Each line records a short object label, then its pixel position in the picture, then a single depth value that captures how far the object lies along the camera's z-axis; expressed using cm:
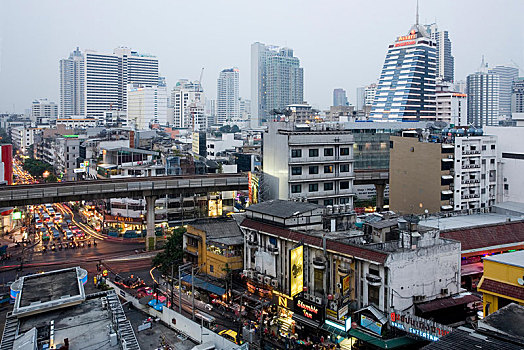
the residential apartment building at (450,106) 18775
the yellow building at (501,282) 2355
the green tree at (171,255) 4622
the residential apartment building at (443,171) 5641
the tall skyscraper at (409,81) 17075
